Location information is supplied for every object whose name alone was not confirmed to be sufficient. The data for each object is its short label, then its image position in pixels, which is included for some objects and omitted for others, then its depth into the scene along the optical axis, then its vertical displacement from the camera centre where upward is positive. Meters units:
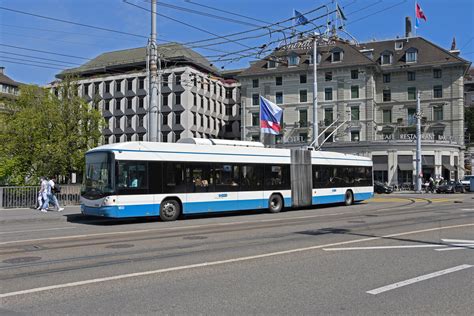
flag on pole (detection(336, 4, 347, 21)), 21.76 +7.48
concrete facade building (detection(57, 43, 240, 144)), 82.81 +12.95
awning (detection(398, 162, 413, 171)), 61.38 +0.53
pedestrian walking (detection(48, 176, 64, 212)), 21.16 -1.01
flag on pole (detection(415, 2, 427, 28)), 41.90 +14.19
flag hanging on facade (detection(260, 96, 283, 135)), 30.62 +3.52
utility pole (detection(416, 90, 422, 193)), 49.06 +0.85
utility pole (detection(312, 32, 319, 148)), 32.52 +3.55
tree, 29.12 +1.96
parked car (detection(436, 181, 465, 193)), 48.00 -1.86
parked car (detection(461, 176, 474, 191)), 49.74 -1.41
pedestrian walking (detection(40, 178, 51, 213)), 20.91 -1.03
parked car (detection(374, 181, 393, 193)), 47.84 -1.85
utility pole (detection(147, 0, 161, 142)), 21.31 +3.99
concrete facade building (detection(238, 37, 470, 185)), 62.50 +10.52
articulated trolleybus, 16.27 -0.32
